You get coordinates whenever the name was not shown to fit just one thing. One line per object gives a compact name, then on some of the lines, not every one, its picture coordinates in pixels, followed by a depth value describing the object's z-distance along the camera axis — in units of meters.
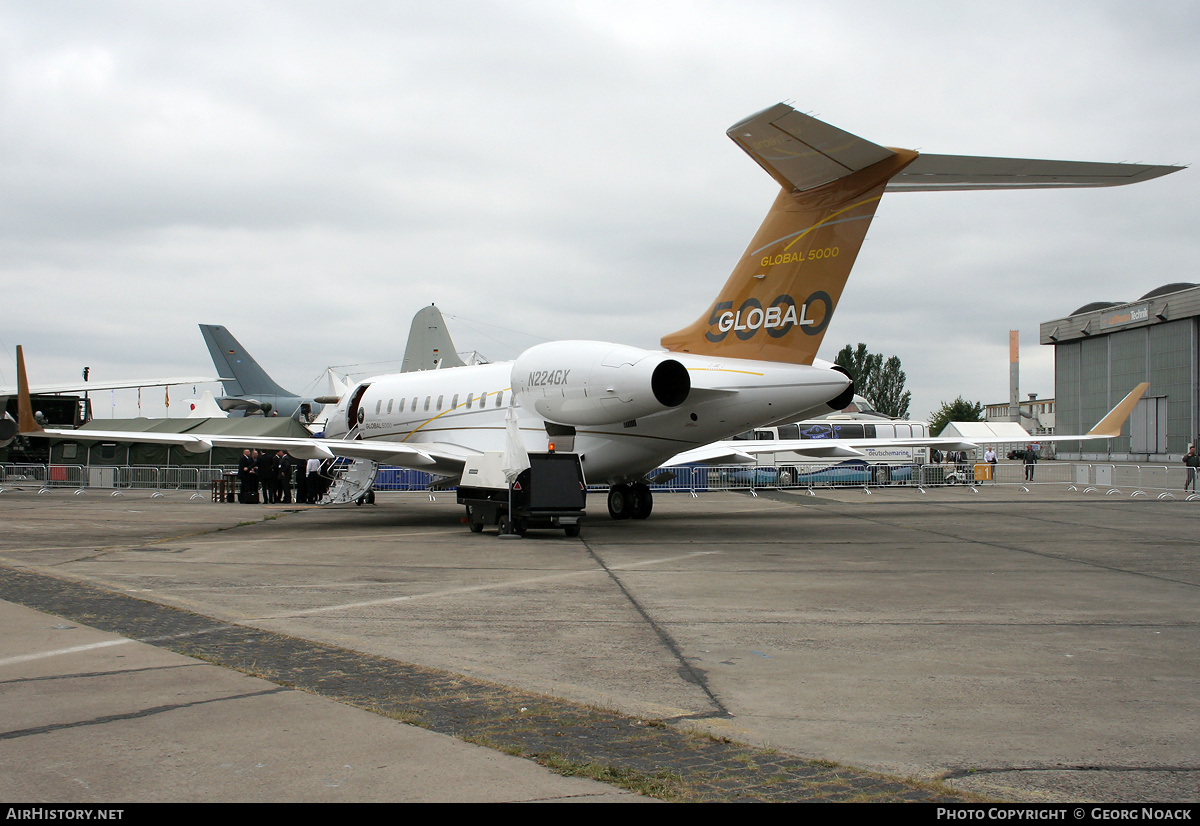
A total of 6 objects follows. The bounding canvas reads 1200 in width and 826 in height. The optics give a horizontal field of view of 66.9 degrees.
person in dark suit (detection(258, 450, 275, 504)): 27.16
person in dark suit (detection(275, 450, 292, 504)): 27.46
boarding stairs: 23.73
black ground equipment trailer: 15.33
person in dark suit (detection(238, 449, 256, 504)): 26.94
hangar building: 60.19
